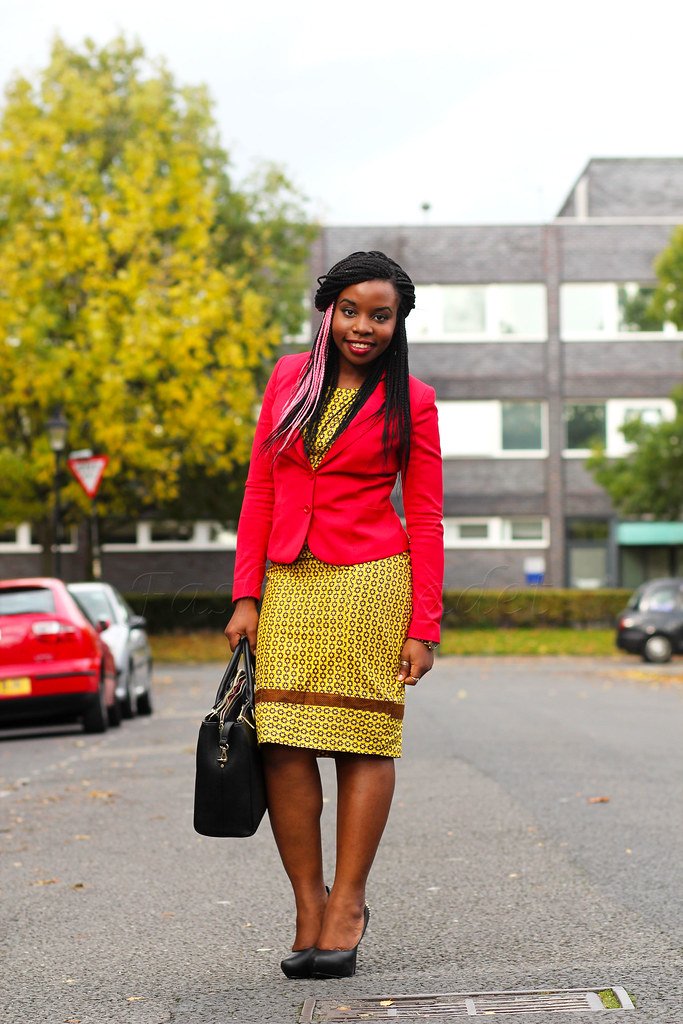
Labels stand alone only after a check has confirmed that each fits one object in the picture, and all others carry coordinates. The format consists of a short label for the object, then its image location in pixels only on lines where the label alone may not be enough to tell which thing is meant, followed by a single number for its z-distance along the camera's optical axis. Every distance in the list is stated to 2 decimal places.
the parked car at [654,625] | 29.02
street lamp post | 25.86
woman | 4.68
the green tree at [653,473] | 36.28
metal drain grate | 4.21
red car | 14.34
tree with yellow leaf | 27.94
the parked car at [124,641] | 16.47
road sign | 25.02
